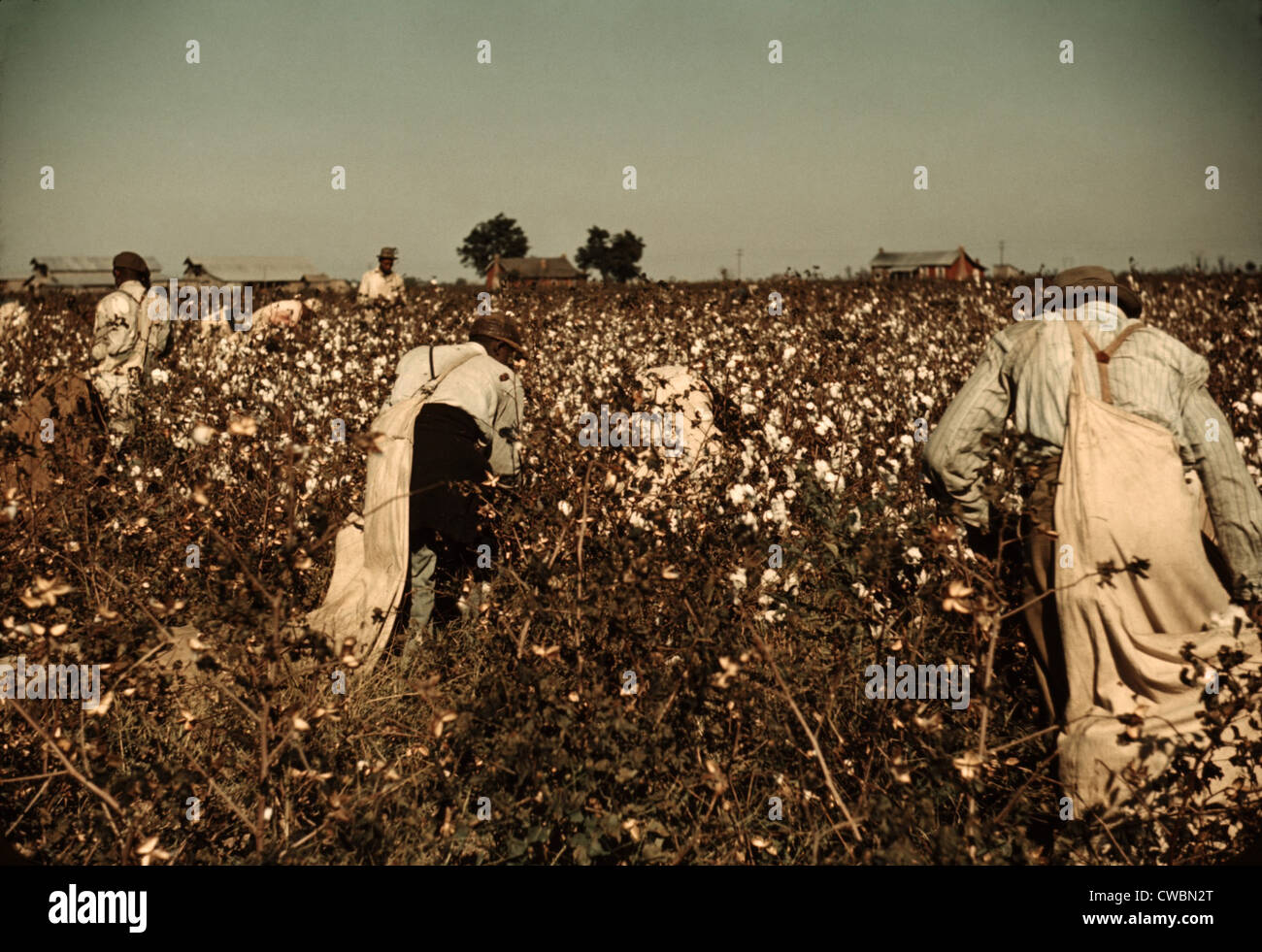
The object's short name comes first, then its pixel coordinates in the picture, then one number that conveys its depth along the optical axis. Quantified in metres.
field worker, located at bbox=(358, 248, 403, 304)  10.79
